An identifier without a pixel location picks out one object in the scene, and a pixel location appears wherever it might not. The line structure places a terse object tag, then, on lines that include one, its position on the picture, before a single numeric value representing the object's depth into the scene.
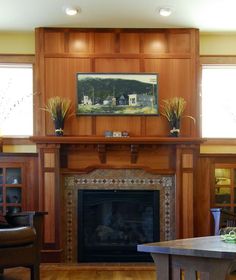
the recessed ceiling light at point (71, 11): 5.56
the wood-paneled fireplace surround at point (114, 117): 6.03
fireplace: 6.15
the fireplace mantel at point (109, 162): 5.98
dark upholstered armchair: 4.25
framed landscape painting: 6.20
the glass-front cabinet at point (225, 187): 6.19
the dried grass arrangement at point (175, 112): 6.05
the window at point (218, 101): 6.55
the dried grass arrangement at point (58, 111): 6.01
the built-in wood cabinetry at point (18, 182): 6.13
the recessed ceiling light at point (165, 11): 5.59
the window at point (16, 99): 6.45
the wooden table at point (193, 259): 3.19
